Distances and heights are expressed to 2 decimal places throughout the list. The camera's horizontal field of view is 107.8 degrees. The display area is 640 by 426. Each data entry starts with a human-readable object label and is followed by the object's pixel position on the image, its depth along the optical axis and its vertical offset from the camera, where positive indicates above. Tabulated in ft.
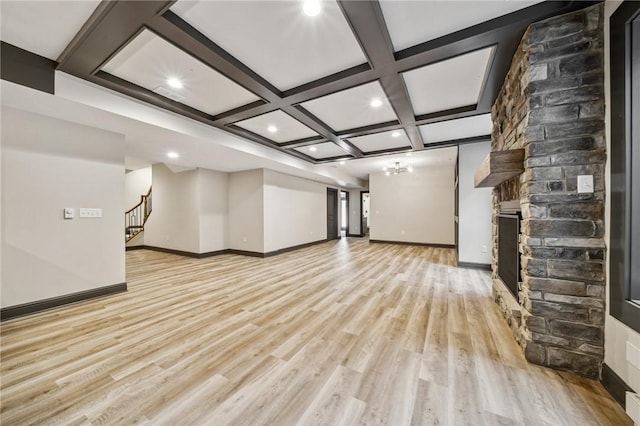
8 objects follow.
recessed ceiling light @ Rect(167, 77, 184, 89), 8.54 +4.83
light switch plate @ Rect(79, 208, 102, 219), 10.46 -0.09
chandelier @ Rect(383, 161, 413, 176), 22.36 +4.44
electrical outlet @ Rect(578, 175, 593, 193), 5.44 +0.65
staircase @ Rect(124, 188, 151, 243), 25.44 -0.59
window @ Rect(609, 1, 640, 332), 4.66 +1.01
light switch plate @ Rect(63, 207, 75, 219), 9.98 -0.09
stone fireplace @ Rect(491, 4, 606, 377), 5.43 +0.42
